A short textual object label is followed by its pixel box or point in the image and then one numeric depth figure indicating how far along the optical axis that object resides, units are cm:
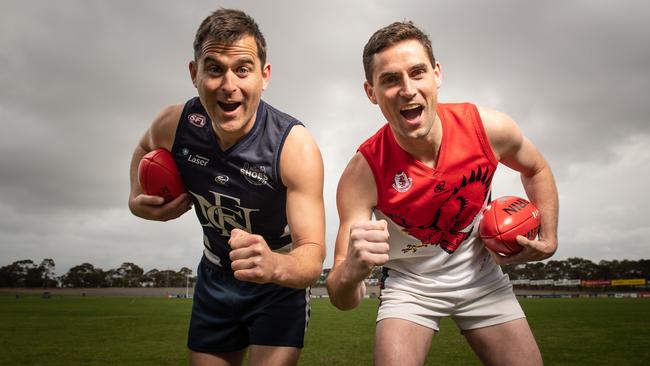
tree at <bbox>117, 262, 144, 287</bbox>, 11639
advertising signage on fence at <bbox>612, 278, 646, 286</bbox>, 7498
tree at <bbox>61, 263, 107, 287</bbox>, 11456
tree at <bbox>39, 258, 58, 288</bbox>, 10675
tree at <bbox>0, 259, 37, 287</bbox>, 10588
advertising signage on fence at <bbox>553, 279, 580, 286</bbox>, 8150
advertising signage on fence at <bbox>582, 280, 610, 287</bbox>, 7994
